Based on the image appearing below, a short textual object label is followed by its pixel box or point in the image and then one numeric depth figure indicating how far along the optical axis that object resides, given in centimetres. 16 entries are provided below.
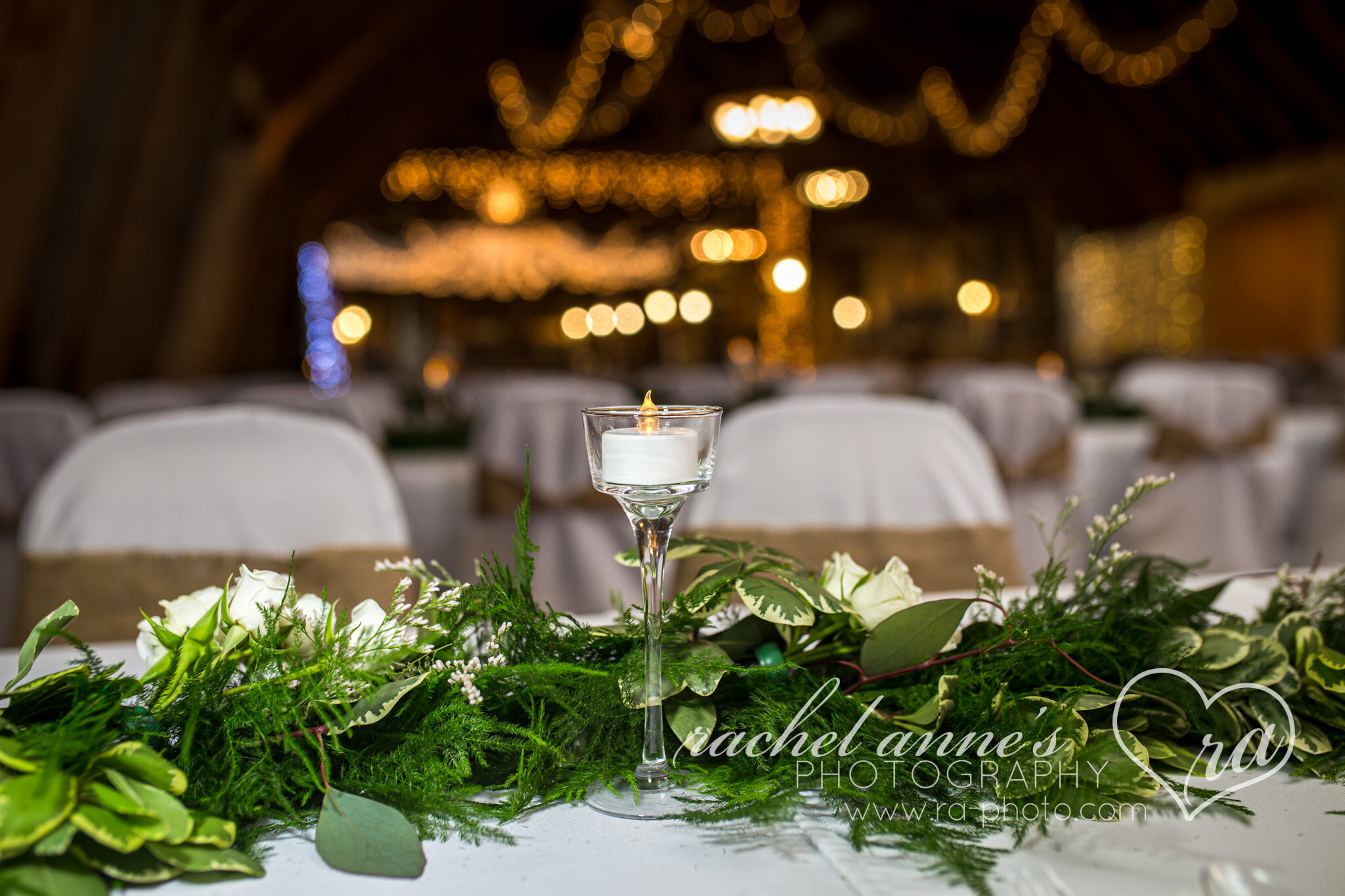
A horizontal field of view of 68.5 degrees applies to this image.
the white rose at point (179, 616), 59
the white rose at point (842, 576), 69
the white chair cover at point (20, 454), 226
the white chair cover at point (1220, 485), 348
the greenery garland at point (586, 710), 52
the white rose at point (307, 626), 60
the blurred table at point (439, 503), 269
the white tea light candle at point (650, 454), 56
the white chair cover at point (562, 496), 279
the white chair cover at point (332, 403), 302
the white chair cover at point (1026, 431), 295
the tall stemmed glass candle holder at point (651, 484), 56
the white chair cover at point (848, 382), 439
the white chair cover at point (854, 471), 140
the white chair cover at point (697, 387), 462
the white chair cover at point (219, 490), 121
